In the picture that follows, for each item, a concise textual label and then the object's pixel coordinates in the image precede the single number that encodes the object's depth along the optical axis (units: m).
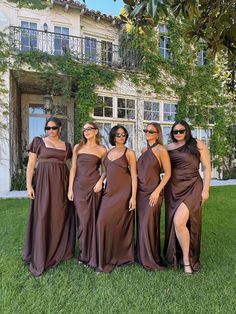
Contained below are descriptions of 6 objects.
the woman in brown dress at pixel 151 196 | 2.87
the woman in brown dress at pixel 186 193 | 2.84
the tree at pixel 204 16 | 1.69
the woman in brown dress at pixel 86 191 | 2.98
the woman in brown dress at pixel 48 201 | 2.90
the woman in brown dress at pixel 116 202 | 2.89
